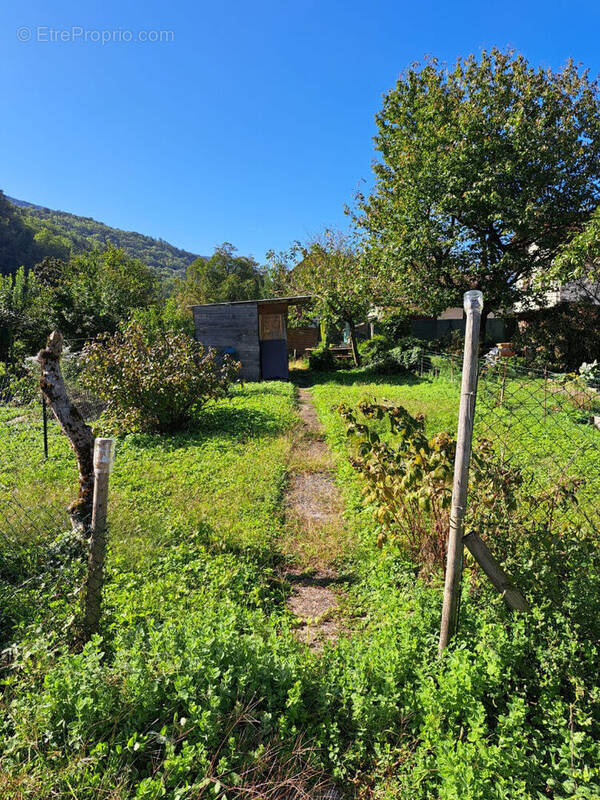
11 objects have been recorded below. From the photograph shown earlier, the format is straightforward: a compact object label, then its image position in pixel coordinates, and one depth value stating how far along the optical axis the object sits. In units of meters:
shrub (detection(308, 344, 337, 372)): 18.91
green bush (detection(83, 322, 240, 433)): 7.62
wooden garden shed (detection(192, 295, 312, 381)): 14.87
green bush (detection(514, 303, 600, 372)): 14.71
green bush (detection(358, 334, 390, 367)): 17.14
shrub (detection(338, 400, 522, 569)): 2.56
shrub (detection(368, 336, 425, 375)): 16.19
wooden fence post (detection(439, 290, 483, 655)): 1.85
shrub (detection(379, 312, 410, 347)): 18.09
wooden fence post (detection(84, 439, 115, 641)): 2.45
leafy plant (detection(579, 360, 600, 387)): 10.53
